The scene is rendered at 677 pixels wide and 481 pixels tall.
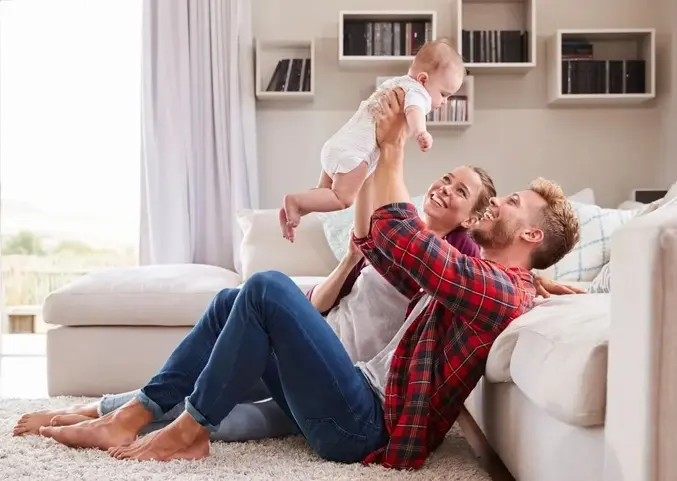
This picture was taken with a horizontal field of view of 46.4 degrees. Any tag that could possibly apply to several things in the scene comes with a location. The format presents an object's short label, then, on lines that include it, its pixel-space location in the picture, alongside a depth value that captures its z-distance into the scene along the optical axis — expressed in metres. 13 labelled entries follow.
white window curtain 4.16
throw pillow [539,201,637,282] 3.12
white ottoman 2.90
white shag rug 1.69
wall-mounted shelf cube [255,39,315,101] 4.09
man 1.64
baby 1.93
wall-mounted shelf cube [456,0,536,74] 3.99
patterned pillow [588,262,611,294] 2.42
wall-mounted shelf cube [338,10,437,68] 4.03
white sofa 1.00
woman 1.89
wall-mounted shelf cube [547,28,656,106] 3.97
